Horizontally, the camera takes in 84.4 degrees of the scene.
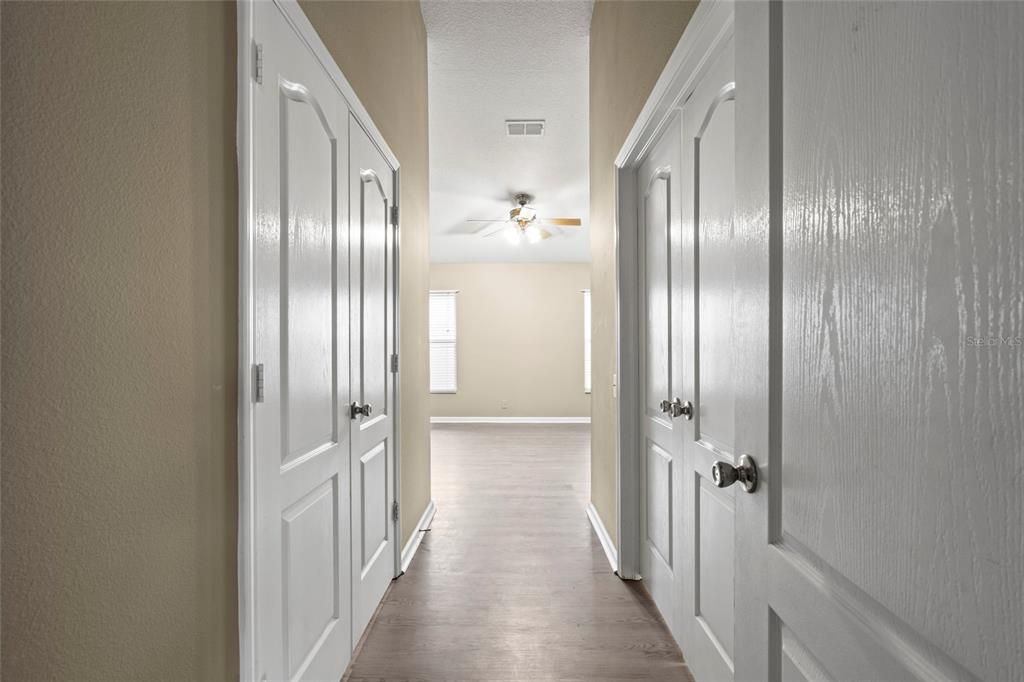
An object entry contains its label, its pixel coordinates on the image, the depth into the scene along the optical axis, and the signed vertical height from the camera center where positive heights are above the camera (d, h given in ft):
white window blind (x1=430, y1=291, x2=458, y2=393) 29.19 +0.05
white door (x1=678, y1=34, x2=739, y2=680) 5.14 -0.26
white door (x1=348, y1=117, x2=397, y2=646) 7.12 -0.53
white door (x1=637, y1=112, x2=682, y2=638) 7.00 -0.36
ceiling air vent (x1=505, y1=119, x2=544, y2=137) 15.03 +5.71
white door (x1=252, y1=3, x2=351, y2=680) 4.42 -0.21
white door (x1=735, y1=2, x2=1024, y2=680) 1.56 -0.01
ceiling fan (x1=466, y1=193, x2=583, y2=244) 19.52 +4.08
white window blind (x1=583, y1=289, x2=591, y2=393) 28.91 -0.25
